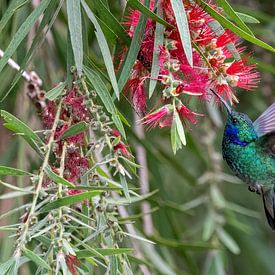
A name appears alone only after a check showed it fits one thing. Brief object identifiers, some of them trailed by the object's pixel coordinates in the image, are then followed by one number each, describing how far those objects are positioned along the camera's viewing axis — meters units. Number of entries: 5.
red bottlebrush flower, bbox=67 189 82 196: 3.02
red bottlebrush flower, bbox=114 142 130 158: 3.00
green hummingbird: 3.23
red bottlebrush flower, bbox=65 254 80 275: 2.99
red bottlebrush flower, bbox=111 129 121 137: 3.04
